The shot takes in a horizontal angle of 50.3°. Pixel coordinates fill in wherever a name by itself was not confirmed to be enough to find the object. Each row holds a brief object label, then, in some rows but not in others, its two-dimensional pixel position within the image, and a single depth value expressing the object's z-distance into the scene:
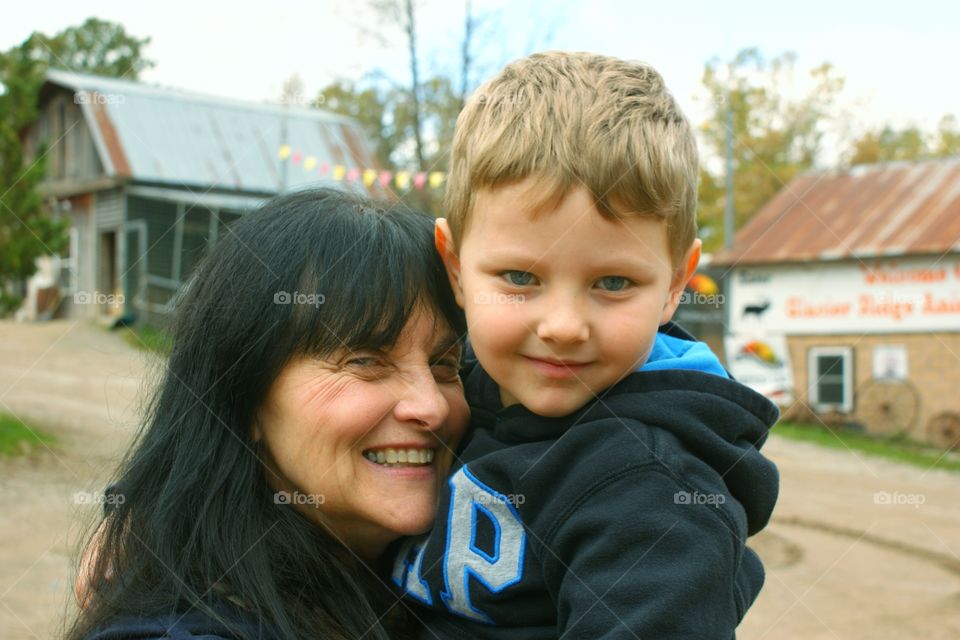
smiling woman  1.82
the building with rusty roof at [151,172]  18.95
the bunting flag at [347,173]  10.07
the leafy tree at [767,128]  25.89
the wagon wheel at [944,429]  14.86
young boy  1.52
